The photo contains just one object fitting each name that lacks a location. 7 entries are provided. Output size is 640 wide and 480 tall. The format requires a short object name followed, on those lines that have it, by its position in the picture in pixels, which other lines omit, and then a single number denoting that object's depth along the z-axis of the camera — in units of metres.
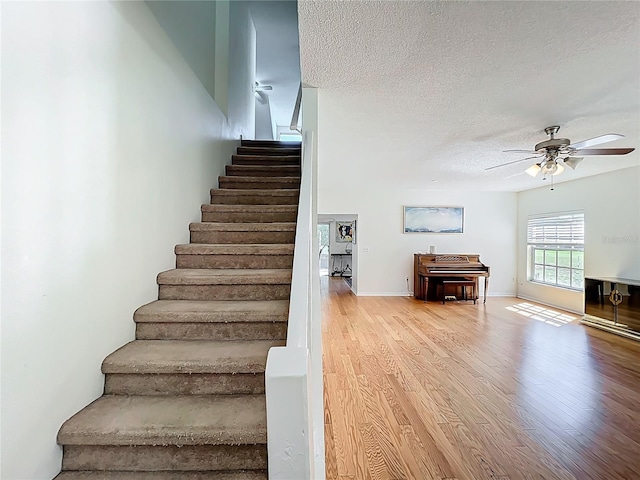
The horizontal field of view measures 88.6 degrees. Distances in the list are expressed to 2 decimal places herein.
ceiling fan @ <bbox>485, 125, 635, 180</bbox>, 2.87
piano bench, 6.37
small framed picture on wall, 10.38
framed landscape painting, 6.96
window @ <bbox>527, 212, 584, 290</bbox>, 5.46
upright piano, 6.29
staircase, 1.27
